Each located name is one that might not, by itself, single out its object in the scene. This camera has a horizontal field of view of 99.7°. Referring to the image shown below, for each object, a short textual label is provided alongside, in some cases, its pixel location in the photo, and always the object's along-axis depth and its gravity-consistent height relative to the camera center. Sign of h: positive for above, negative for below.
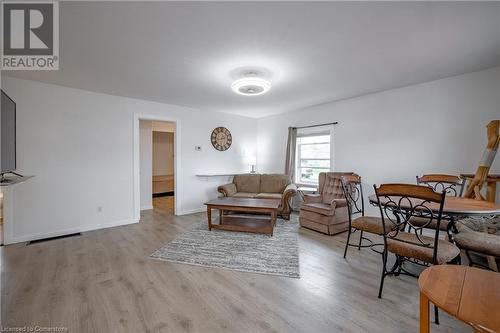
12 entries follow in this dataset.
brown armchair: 3.49 -0.77
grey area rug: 2.47 -1.20
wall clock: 5.47 +0.63
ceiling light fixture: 2.92 +1.10
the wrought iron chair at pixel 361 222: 2.41 -0.70
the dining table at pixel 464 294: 0.74 -0.52
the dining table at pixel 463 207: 1.68 -0.36
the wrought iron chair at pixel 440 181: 2.57 -0.21
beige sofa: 4.45 -0.59
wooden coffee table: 3.45 -0.80
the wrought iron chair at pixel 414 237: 1.63 -0.67
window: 4.85 +0.16
